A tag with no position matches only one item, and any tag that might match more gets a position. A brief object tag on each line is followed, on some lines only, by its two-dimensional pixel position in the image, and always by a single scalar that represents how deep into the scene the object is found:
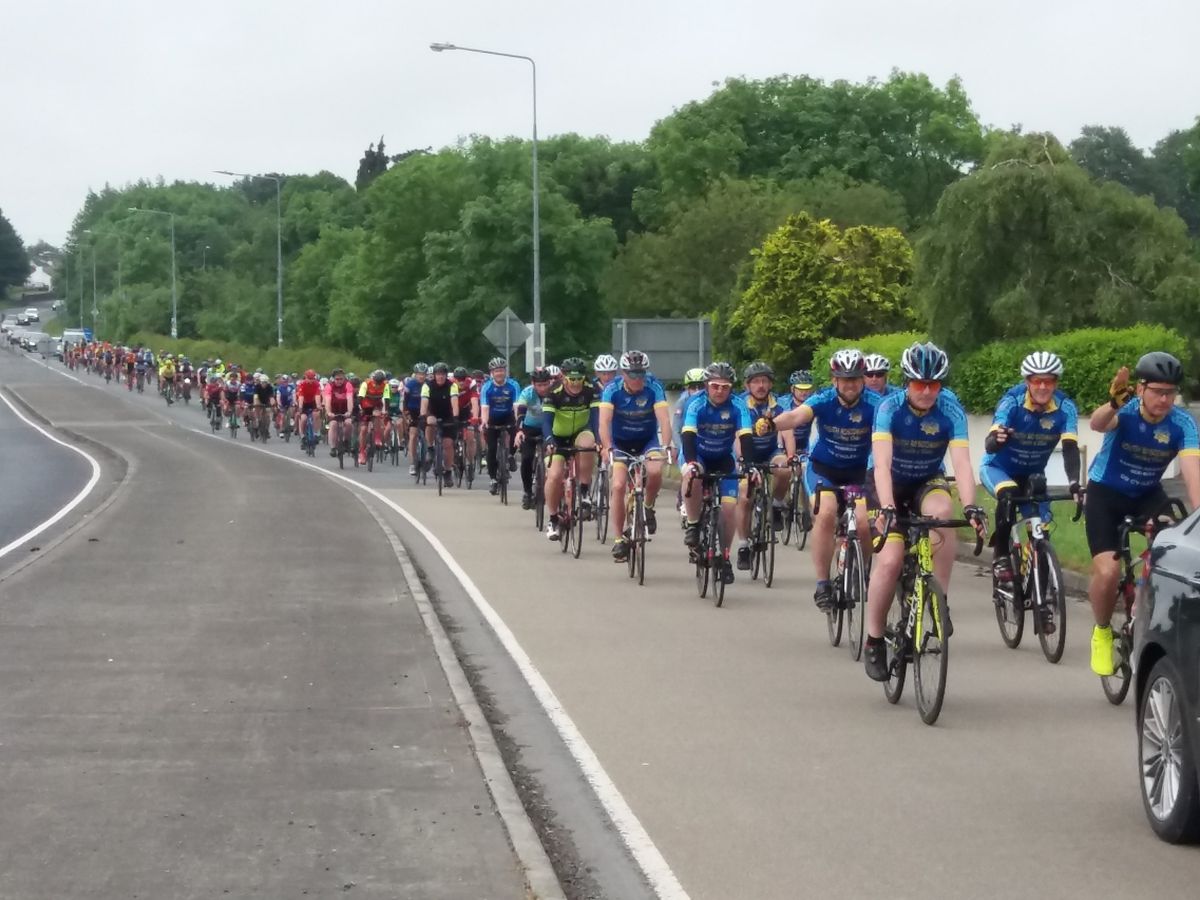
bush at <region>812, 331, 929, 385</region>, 35.22
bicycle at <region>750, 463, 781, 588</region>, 16.34
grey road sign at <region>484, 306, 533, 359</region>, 39.78
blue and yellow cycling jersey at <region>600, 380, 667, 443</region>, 17.38
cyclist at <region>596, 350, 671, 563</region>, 17.12
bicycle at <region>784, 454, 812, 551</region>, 20.48
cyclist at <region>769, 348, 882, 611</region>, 12.95
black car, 6.70
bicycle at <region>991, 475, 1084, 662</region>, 11.59
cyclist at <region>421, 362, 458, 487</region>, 31.05
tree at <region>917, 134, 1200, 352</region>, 33.56
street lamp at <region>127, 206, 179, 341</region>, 128.62
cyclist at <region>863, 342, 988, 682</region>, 10.04
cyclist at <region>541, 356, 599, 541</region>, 20.27
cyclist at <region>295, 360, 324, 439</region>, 46.38
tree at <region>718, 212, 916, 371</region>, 50.03
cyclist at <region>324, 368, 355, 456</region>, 40.19
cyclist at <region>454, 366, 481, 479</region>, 31.42
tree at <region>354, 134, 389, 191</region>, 156.62
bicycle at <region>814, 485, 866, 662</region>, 11.83
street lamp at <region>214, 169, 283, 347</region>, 76.81
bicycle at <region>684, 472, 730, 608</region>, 15.05
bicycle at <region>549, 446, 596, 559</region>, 19.84
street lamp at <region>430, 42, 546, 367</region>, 42.03
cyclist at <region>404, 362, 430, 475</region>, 32.94
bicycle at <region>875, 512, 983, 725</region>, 9.35
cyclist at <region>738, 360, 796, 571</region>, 16.70
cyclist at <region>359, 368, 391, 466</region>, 38.06
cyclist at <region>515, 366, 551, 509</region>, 24.45
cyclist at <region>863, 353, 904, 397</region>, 13.36
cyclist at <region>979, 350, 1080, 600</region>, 12.02
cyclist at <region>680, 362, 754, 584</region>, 15.27
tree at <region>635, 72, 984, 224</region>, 83.06
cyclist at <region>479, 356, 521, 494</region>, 27.48
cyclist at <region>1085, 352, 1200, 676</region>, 9.95
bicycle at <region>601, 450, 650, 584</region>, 16.88
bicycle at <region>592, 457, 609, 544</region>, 19.98
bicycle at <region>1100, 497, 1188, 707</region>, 9.90
